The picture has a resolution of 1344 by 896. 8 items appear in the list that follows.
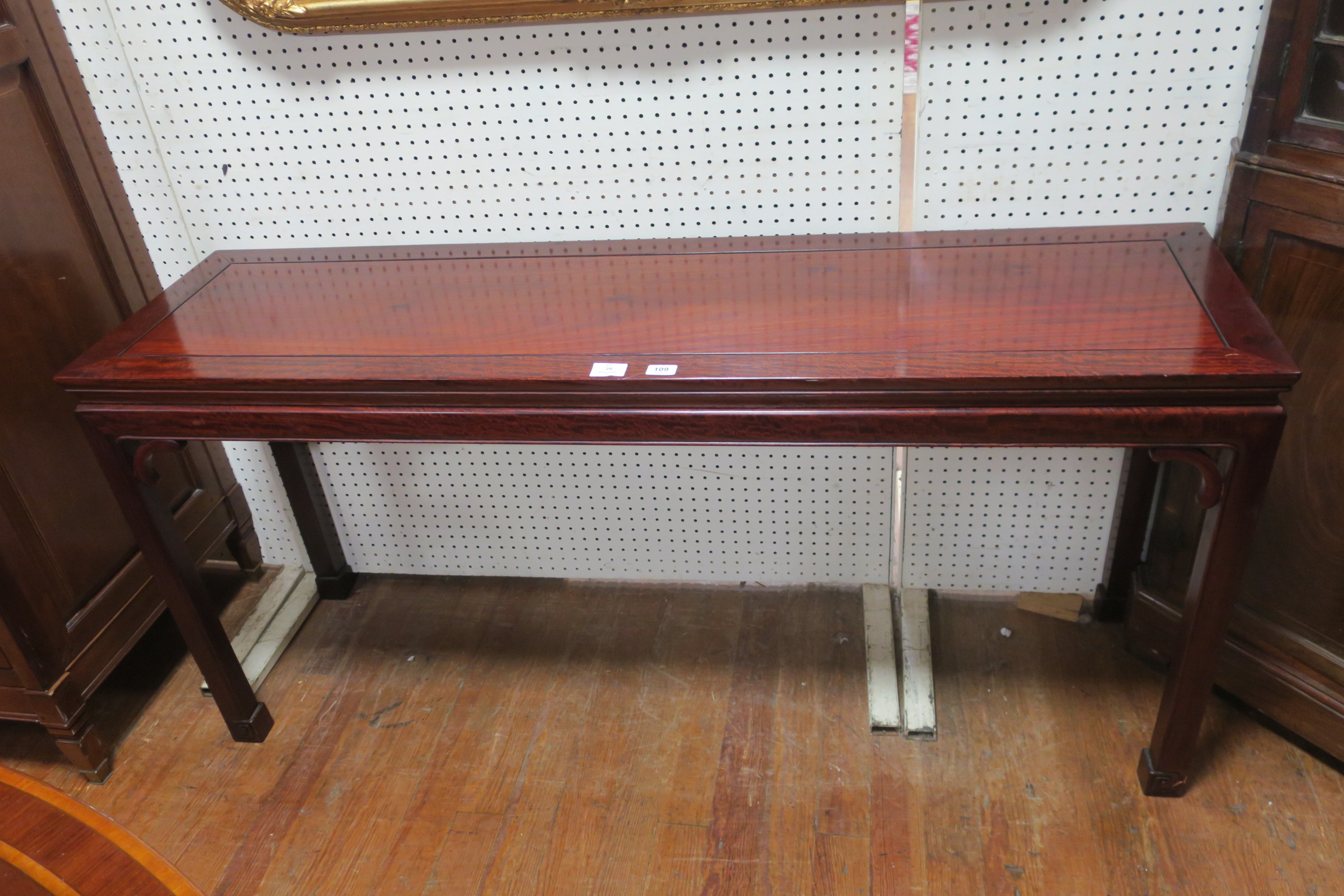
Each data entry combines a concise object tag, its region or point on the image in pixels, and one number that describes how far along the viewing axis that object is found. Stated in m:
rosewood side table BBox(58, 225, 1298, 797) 1.41
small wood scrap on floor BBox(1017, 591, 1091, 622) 2.26
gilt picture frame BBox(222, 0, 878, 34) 1.71
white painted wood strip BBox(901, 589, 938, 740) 2.02
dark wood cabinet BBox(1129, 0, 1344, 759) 1.54
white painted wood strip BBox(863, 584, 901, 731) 2.04
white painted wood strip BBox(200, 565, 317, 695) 2.31
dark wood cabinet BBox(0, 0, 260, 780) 1.83
